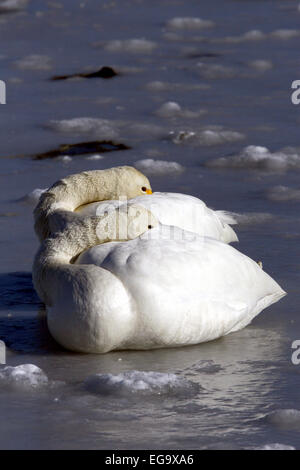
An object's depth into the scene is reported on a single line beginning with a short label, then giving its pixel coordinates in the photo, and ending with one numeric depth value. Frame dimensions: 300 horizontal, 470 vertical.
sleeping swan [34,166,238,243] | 10.77
